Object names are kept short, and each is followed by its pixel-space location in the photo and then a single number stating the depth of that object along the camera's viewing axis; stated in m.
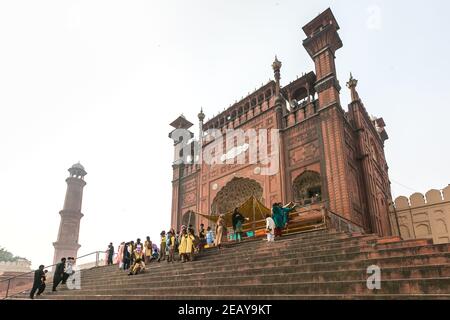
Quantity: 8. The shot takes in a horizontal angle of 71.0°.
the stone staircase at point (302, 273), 5.29
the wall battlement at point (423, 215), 21.33
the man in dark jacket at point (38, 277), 12.07
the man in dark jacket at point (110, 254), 17.28
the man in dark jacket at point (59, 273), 13.03
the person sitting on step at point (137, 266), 12.18
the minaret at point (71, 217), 38.88
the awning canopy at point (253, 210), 15.07
